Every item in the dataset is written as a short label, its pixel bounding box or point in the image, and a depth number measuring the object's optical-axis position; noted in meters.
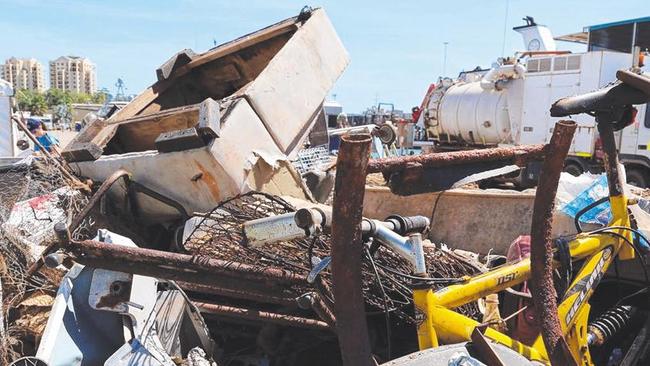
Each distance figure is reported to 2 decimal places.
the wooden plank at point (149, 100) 3.81
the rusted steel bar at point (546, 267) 1.59
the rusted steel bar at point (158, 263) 1.43
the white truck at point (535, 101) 9.64
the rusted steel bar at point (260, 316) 2.53
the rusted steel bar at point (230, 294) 2.19
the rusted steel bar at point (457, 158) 1.40
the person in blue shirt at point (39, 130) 7.21
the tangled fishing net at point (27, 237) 2.78
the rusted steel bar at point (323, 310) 1.77
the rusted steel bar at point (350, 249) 1.21
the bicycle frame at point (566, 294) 1.71
